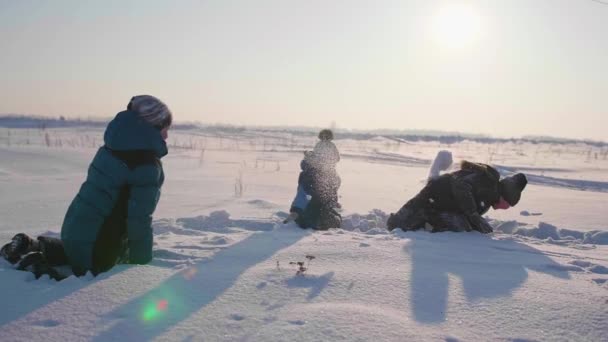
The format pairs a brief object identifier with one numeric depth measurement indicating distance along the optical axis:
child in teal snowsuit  2.58
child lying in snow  4.50
